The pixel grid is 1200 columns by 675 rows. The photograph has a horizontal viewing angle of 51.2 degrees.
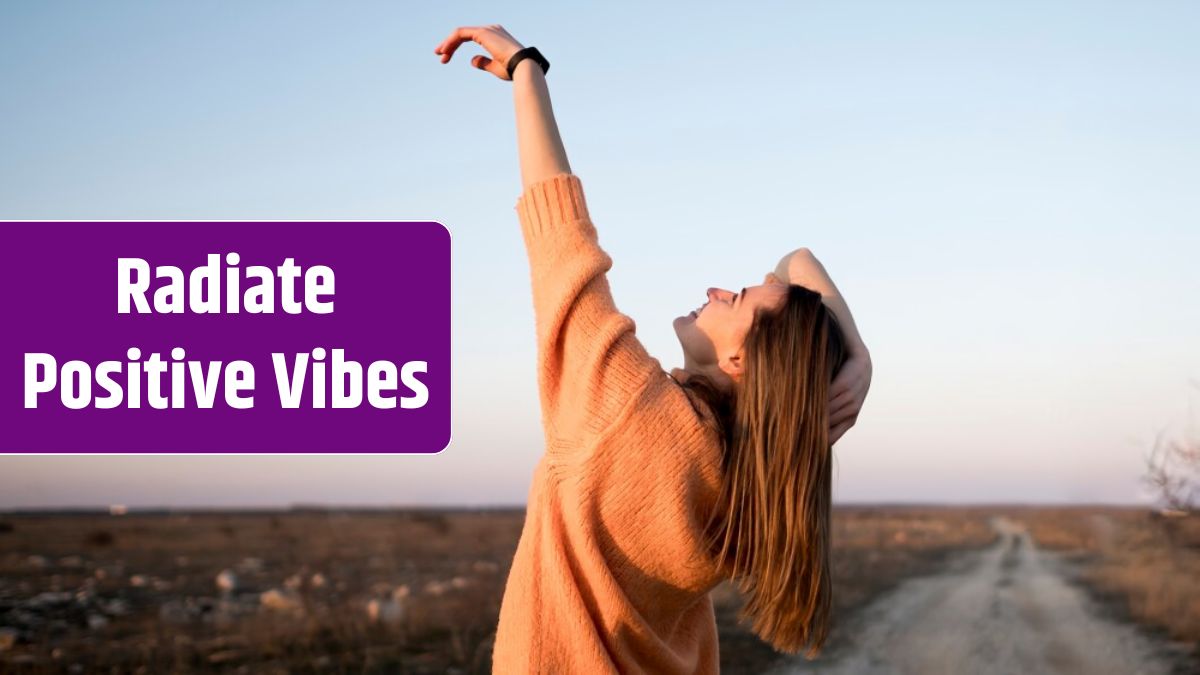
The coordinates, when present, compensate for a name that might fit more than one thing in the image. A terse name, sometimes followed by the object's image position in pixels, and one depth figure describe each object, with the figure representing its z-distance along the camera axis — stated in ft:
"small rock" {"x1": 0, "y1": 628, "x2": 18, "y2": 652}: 52.26
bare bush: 46.62
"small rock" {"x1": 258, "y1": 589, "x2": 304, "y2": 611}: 60.03
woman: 6.72
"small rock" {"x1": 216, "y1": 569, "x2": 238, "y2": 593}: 76.86
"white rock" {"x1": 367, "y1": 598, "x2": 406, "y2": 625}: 47.31
